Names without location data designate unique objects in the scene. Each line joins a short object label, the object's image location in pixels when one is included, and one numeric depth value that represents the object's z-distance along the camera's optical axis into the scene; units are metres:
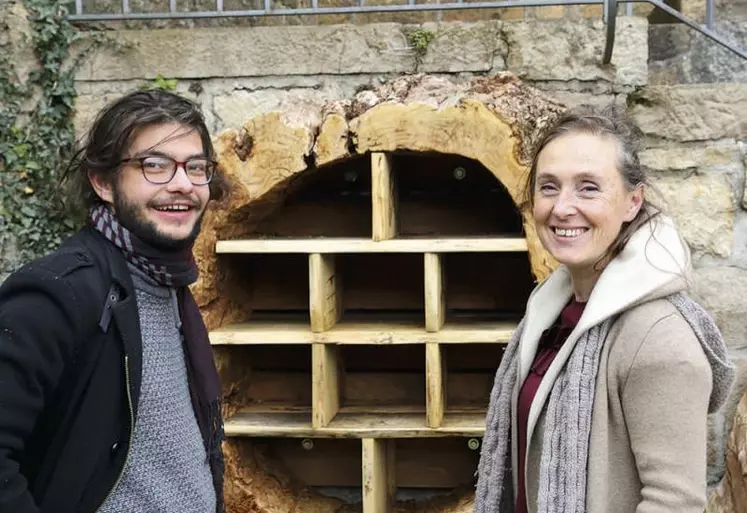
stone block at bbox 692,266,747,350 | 1.91
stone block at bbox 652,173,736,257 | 1.91
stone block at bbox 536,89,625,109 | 1.94
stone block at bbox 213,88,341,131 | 2.00
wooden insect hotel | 1.87
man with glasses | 1.12
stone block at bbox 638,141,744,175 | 1.91
